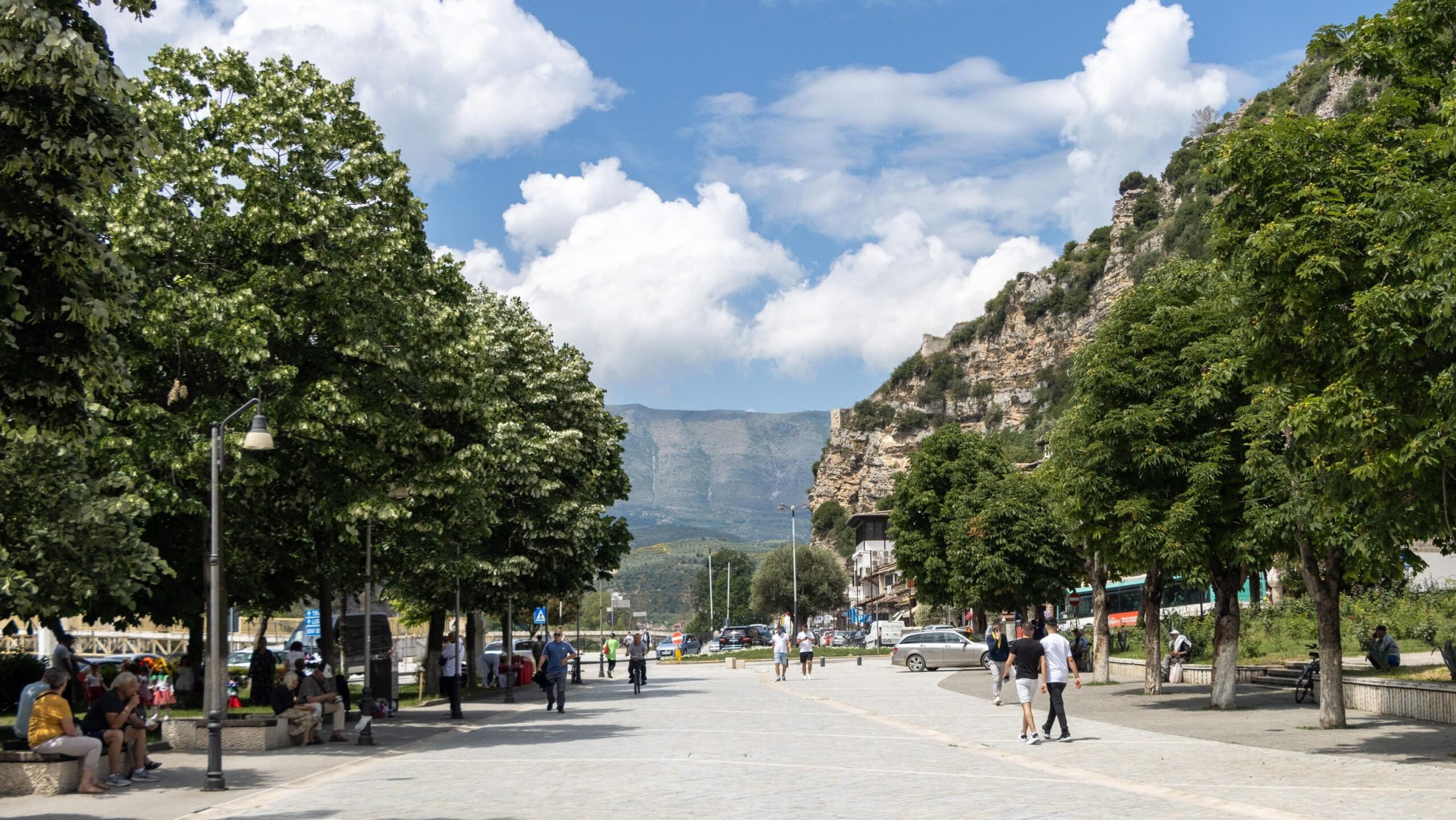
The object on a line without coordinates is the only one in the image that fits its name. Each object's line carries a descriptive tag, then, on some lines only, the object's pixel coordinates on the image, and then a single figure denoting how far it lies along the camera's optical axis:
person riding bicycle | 40.12
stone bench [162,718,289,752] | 20.84
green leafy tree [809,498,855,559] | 185.88
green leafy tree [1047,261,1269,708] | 24.25
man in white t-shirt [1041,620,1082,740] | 19.78
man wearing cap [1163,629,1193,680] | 36.25
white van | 86.19
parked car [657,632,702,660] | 86.12
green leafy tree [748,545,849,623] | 122.69
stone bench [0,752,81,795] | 15.15
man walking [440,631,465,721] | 28.81
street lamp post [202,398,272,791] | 15.63
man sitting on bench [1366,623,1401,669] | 27.70
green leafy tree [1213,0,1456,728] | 14.72
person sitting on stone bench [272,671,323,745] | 22.02
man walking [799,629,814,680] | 44.75
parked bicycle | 26.38
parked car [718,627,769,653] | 90.25
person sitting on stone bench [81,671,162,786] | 16.19
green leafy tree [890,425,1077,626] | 53.28
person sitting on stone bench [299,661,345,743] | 22.94
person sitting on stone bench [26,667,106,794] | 15.34
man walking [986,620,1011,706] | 30.62
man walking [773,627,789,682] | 43.41
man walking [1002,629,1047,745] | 19.75
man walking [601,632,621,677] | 58.53
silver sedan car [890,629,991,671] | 54.22
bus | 60.53
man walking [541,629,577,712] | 30.00
